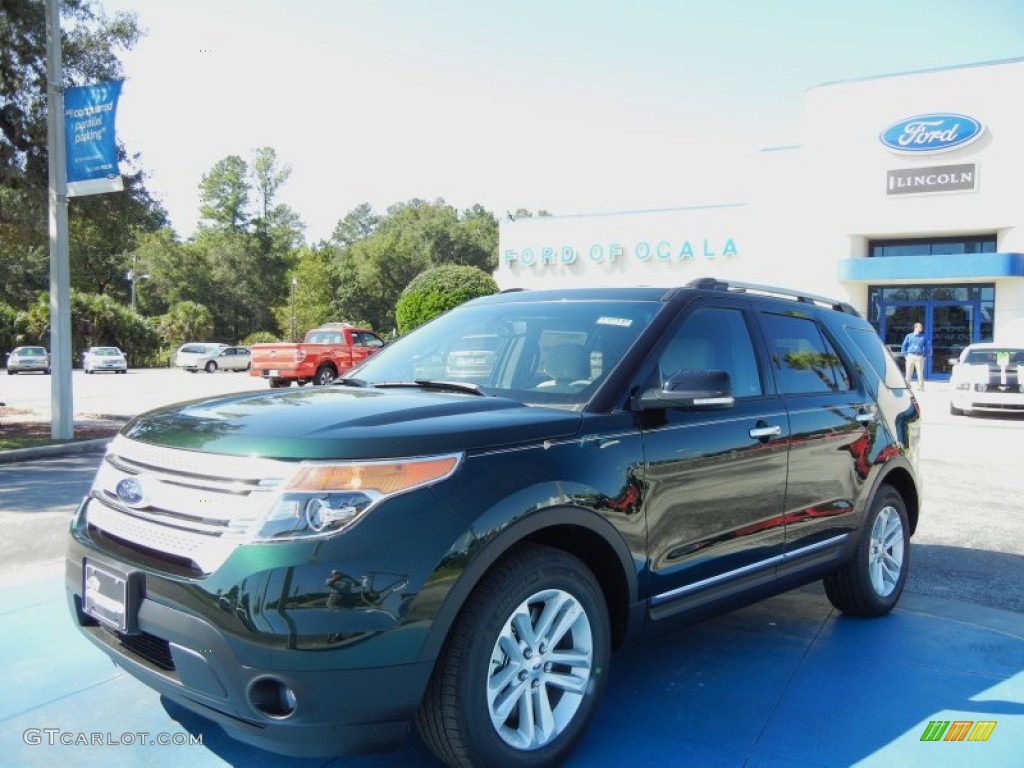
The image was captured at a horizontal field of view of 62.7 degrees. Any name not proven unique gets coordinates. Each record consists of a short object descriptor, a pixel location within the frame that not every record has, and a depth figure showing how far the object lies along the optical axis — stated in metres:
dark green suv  2.46
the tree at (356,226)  106.56
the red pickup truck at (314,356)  23.73
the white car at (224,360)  44.41
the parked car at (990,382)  16.80
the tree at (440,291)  27.08
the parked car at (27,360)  39.00
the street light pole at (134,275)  67.15
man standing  22.25
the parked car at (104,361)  39.16
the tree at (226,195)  73.06
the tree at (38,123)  13.43
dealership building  26.48
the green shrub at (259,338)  56.47
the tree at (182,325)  57.78
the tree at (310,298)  67.88
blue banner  11.35
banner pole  11.73
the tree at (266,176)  74.44
